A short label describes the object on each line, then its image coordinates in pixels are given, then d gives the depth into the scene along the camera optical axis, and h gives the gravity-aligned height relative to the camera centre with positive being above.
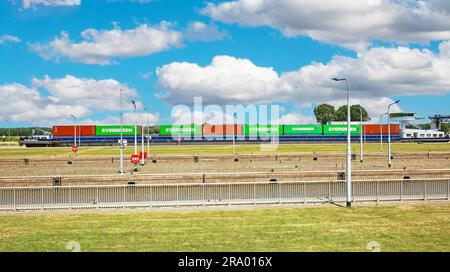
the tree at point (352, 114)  181.48 +7.73
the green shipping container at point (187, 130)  101.75 +0.60
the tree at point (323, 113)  193.12 +8.40
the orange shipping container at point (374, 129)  105.73 +0.53
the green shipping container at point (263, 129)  103.81 +0.60
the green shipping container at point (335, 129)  104.75 +0.57
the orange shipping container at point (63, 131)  99.31 +0.53
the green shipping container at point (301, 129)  105.31 +0.65
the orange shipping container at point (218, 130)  101.12 +0.56
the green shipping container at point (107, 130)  101.75 +0.59
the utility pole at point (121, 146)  35.72 -1.08
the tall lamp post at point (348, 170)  20.58 -1.86
